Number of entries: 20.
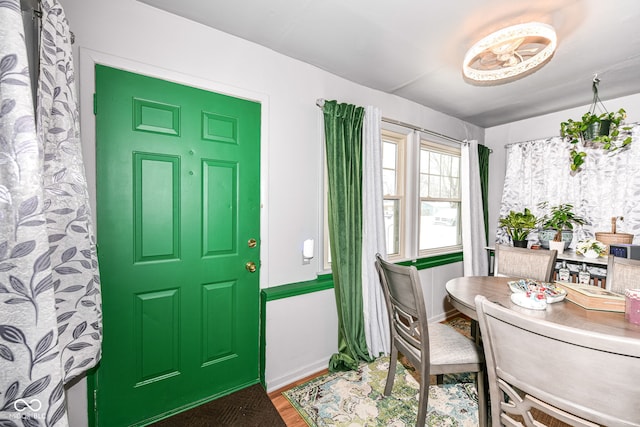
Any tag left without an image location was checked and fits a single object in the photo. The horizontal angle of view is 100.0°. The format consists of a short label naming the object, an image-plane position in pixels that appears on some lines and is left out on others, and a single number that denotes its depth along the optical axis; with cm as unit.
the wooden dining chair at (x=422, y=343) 148
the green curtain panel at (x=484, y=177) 361
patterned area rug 168
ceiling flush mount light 146
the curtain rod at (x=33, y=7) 108
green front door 150
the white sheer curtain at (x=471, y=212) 335
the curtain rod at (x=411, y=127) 220
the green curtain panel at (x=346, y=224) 219
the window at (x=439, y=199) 324
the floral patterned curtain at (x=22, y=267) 70
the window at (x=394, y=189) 287
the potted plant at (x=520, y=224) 312
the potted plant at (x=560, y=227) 296
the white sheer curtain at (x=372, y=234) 240
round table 119
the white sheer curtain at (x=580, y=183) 267
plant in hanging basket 247
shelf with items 259
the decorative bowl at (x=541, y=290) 149
